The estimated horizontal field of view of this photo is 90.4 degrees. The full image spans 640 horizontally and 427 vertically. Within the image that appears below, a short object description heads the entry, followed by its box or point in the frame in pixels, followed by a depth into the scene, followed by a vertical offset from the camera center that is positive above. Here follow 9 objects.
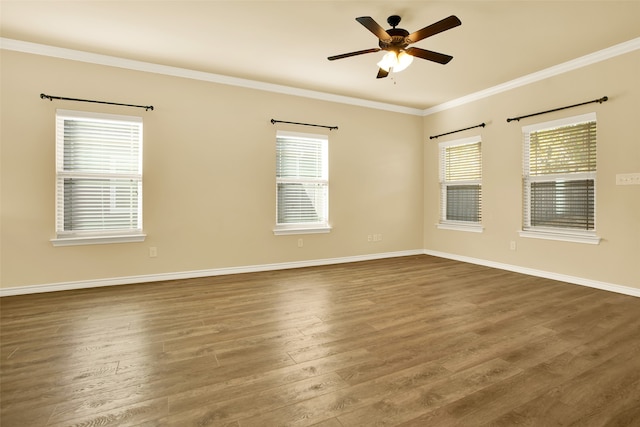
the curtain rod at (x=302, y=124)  4.87 +1.40
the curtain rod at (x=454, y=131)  5.15 +1.44
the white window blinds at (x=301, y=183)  5.06 +0.46
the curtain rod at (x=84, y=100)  3.64 +1.32
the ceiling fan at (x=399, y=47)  2.73 +1.54
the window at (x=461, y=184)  5.38 +0.50
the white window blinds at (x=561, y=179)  3.96 +0.45
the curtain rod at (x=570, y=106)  3.75 +1.36
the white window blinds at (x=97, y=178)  3.80 +0.39
